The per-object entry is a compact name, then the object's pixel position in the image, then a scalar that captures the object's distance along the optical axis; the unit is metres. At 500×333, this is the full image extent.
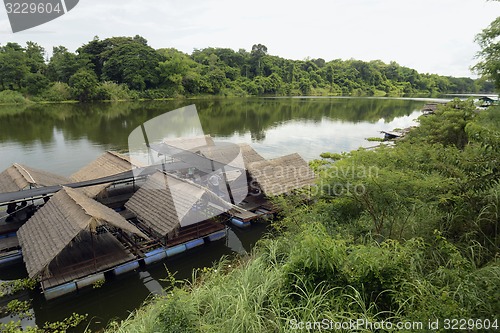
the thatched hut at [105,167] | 13.84
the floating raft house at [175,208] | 9.85
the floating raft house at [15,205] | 9.56
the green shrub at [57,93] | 50.38
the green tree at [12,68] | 48.44
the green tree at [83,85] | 51.25
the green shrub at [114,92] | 53.67
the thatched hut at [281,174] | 12.56
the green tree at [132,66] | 57.97
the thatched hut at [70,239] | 8.05
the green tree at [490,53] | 18.12
